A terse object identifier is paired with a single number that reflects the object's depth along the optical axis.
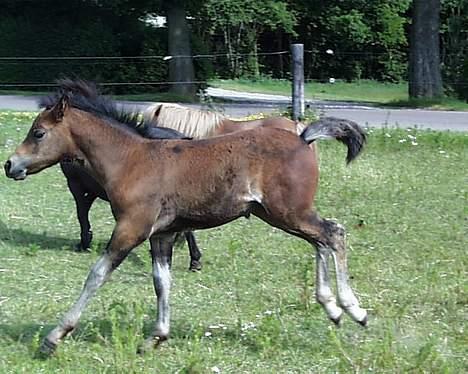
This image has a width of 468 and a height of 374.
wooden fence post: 14.78
